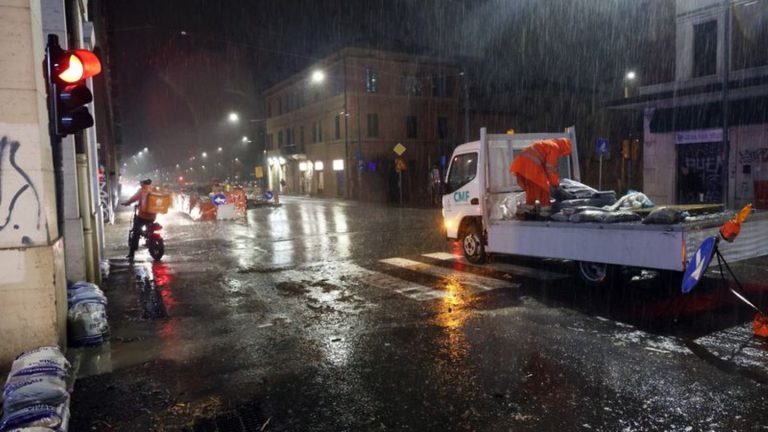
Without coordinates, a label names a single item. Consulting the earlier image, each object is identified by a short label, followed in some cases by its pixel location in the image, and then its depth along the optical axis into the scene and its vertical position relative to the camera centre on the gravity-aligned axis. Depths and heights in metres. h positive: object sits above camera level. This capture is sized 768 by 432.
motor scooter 12.12 -1.24
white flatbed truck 6.59 -0.83
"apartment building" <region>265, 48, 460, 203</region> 41.28 +5.05
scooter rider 12.05 -0.62
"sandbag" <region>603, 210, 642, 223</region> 7.32 -0.60
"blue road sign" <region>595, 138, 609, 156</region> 20.36 +1.11
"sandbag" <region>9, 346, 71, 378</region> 4.39 -1.47
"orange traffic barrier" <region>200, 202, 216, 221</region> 23.27 -1.14
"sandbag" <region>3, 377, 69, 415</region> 3.76 -1.53
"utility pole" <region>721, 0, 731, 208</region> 15.72 +2.51
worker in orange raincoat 8.80 +0.10
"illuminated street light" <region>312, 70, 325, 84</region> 34.62 +7.27
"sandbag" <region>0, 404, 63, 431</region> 3.51 -1.57
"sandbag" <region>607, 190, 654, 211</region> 8.52 -0.47
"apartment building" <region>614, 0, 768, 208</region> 17.80 +2.18
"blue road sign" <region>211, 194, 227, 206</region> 23.24 -0.64
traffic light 5.51 +1.10
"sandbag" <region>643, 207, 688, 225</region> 6.66 -0.57
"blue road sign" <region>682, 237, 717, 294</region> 5.59 -0.99
